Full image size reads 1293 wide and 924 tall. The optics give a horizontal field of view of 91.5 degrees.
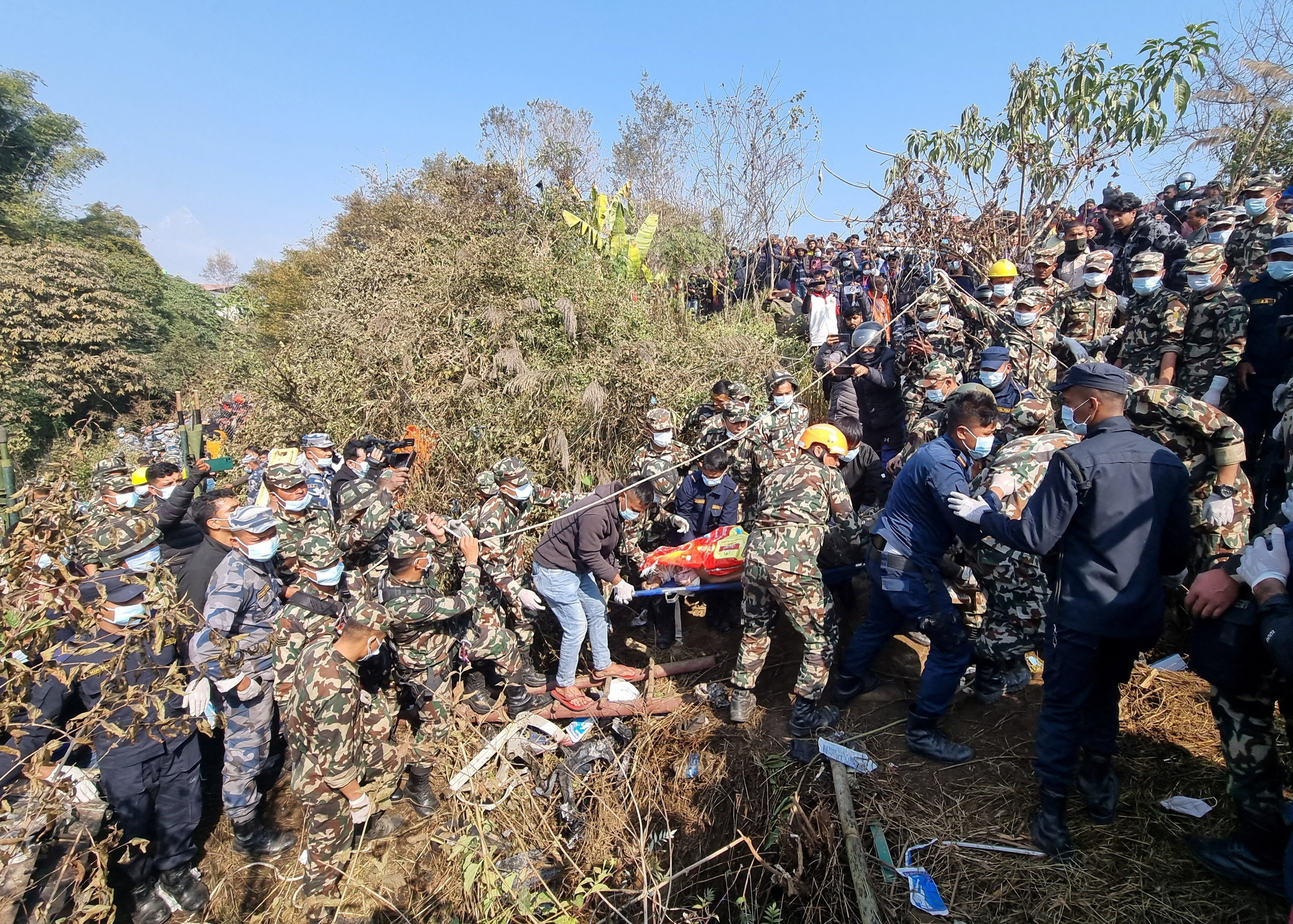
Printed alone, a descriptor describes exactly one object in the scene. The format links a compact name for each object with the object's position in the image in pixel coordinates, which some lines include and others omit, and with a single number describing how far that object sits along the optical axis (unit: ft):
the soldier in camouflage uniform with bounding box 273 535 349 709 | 13.99
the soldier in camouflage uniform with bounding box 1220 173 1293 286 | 19.17
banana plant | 33.83
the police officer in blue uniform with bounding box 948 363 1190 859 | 9.27
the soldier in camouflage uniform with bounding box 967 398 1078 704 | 12.39
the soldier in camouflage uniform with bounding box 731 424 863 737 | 13.69
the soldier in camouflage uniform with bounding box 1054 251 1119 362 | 19.44
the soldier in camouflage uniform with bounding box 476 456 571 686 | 17.69
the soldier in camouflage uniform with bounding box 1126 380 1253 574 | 11.87
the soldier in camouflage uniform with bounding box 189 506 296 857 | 14.08
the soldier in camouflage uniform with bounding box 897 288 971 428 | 19.36
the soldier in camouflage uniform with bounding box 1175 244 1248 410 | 15.05
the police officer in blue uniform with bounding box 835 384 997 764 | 11.98
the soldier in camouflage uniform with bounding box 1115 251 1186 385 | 16.51
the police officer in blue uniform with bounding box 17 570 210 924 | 11.57
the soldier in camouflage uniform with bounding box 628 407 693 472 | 19.75
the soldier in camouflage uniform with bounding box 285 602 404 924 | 12.04
